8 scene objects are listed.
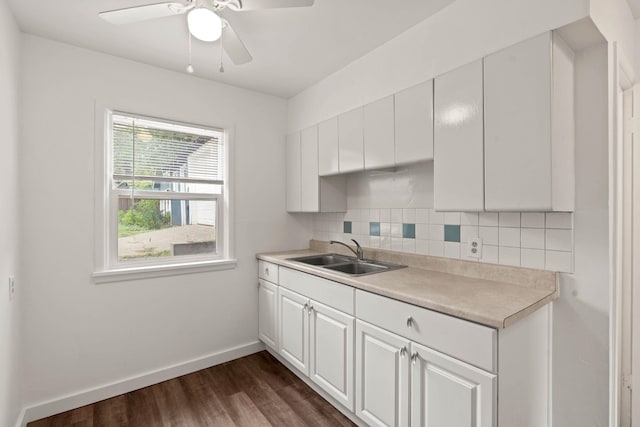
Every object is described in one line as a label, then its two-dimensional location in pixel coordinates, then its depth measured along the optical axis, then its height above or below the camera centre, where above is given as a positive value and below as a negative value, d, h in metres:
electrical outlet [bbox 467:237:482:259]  1.89 -0.22
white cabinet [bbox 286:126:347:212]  2.75 +0.27
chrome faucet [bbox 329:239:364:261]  2.59 -0.33
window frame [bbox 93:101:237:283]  2.21 -0.11
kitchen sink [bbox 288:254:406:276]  2.44 -0.43
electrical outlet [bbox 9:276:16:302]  1.72 -0.42
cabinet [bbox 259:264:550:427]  1.26 -0.73
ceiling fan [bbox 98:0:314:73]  1.41 +0.94
